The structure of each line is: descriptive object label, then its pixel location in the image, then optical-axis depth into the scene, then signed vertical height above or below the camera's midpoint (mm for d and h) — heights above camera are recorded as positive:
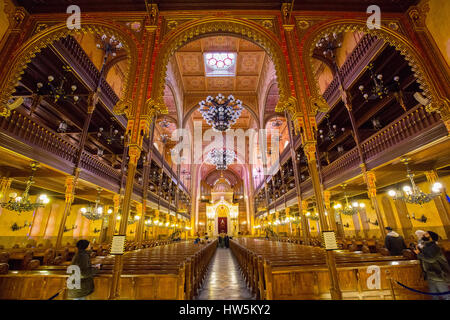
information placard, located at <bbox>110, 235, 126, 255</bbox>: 3674 -245
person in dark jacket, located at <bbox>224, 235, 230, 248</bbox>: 24138 -1522
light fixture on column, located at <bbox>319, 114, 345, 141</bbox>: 10773 +5043
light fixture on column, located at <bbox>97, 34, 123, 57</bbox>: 10859 +10457
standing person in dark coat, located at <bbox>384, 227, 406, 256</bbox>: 5548 -503
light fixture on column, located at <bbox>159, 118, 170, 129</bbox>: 20697 +11295
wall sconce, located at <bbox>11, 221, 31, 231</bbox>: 11541 +397
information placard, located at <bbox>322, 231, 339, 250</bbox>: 3570 -232
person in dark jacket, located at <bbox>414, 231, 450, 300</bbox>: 3385 -733
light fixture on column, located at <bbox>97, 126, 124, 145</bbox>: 10771 +5202
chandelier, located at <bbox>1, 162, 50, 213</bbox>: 7020 +1047
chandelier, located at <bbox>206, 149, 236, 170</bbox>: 23359 +8505
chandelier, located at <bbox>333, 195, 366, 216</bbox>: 11023 +927
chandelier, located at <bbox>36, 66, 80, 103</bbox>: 7186 +5385
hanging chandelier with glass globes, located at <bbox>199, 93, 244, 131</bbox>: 14398 +8396
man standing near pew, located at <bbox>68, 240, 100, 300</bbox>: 3336 -682
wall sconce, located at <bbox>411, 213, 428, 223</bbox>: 11067 +352
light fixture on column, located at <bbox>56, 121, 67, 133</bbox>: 9944 +5251
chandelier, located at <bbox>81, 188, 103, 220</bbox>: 10125 +936
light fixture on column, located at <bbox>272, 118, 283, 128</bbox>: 20203 +10782
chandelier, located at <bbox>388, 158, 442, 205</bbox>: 7211 +1114
